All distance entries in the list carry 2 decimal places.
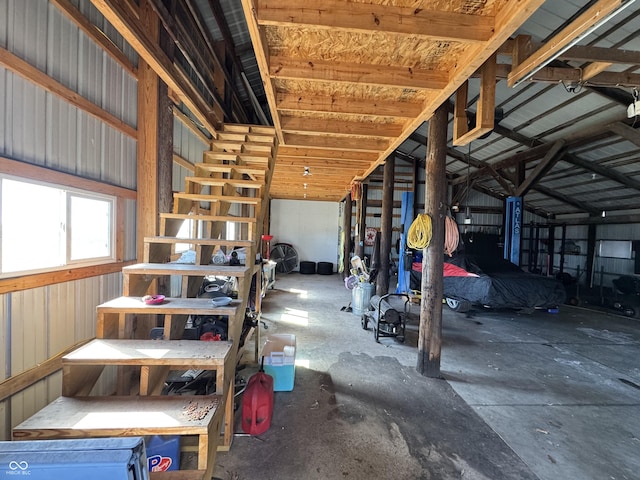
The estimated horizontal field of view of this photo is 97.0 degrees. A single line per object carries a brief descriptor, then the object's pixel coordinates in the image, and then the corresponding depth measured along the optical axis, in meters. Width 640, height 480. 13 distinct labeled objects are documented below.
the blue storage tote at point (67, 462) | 0.85
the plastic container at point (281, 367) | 2.76
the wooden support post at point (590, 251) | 9.33
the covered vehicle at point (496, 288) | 5.78
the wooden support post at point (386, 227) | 6.63
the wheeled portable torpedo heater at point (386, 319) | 4.23
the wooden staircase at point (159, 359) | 1.26
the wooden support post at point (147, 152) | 2.64
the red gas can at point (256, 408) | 2.21
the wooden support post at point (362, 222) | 8.40
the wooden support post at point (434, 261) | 3.28
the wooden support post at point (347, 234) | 9.89
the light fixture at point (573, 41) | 1.65
